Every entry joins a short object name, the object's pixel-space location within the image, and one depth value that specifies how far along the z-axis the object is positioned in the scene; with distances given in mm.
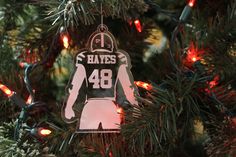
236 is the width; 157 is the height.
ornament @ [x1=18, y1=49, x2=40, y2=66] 795
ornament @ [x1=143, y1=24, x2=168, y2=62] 844
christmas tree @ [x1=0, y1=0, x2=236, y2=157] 692
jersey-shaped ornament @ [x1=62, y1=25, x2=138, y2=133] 709
